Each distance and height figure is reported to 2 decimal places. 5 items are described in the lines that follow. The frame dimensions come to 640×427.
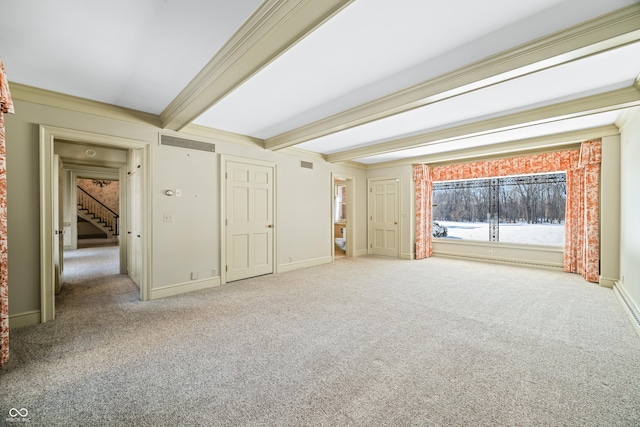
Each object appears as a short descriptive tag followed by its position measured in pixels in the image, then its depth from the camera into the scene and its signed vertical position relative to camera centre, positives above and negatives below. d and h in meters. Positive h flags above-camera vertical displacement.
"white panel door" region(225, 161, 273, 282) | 4.54 -0.15
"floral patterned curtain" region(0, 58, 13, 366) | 2.02 -0.41
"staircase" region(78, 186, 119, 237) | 10.89 -0.09
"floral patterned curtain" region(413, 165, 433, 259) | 6.63 +0.08
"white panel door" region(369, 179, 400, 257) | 6.95 -0.16
